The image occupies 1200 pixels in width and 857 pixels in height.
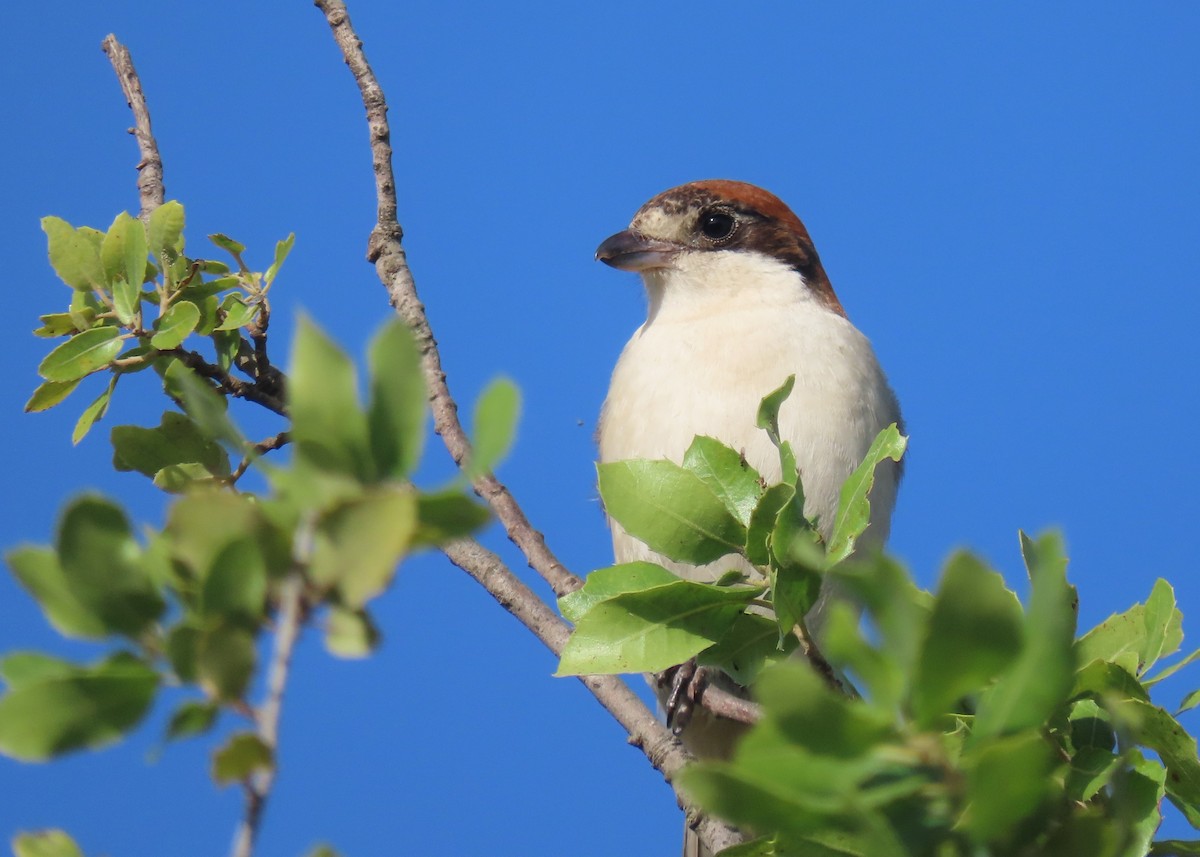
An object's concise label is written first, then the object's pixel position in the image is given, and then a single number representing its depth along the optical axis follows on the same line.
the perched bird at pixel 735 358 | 7.74
